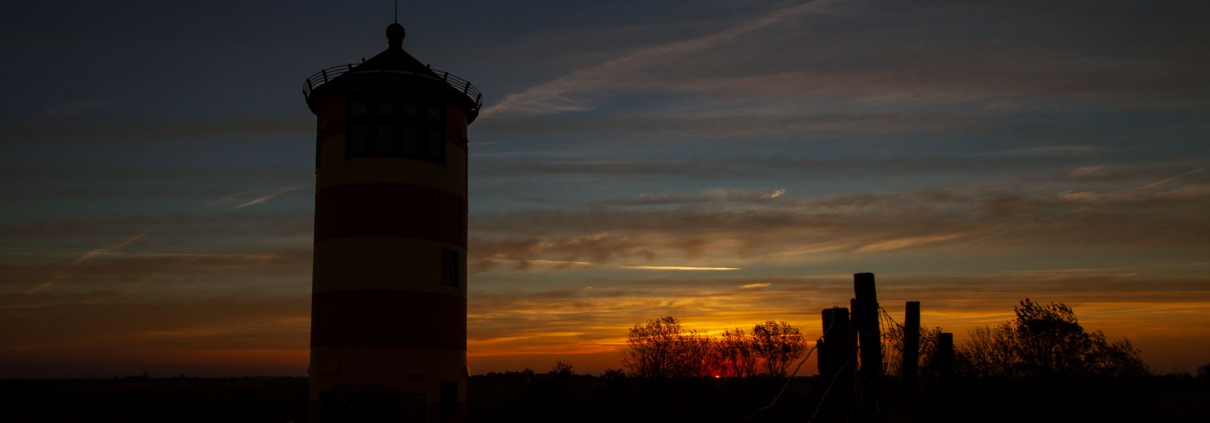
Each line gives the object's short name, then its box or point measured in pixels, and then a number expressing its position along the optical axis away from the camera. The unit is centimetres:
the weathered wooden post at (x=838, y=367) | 974
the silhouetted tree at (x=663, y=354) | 5938
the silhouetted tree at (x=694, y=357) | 6041
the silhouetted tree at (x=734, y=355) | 6475
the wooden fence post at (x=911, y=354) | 1077
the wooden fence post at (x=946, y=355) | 1160
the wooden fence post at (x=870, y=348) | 990
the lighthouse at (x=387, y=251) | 2262
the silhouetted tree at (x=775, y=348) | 6781
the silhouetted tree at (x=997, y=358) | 3391
